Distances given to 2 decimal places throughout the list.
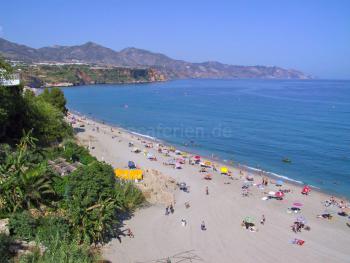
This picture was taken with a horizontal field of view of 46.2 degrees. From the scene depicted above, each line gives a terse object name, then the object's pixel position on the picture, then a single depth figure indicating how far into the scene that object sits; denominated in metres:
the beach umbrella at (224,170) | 38.75
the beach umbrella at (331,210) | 29.34
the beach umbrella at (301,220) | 25.83
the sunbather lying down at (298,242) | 22.80
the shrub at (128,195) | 24.95
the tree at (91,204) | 19.88
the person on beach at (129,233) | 21.88
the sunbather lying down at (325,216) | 28.15
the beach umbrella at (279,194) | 31.67
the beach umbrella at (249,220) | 24.97
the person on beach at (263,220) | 25.75
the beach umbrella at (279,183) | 35.75
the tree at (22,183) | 20.09
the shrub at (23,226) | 17.94
